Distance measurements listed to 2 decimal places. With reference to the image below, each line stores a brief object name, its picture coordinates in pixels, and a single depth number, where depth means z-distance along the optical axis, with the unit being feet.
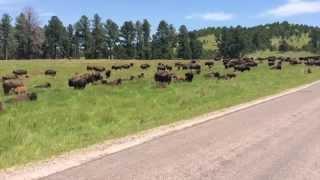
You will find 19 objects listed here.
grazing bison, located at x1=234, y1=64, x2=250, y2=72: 98.55
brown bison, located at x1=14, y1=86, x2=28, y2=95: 48.68
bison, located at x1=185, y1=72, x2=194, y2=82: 68.89
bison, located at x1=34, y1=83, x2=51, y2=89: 58.45
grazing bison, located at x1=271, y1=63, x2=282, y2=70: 108.16
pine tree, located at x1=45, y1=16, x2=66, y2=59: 233.18
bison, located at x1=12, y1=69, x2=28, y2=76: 86.20
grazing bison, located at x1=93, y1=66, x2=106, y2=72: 92.76
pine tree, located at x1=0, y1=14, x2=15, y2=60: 223.00
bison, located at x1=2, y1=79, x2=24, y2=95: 52.67
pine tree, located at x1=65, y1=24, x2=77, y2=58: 238.94
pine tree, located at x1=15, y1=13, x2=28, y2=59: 213.85
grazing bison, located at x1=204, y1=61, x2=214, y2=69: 110.57
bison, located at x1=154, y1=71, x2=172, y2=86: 63.85
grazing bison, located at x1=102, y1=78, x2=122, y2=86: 60.48
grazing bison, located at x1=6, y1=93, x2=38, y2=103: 43.08
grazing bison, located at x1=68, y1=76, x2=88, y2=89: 57.06
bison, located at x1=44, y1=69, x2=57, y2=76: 87.39
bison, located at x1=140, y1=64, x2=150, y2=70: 103.38
